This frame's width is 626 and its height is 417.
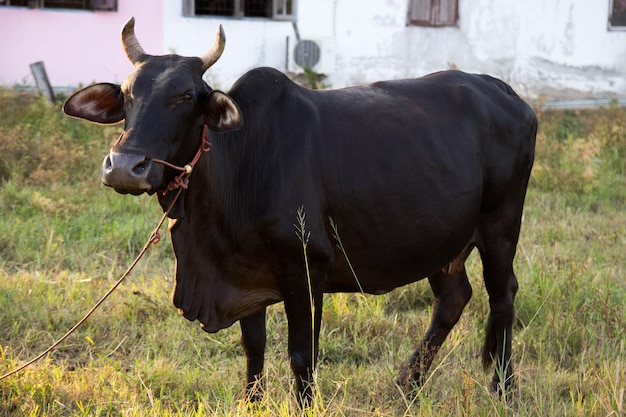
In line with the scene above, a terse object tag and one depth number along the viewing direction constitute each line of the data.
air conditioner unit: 26.64
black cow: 6.76
